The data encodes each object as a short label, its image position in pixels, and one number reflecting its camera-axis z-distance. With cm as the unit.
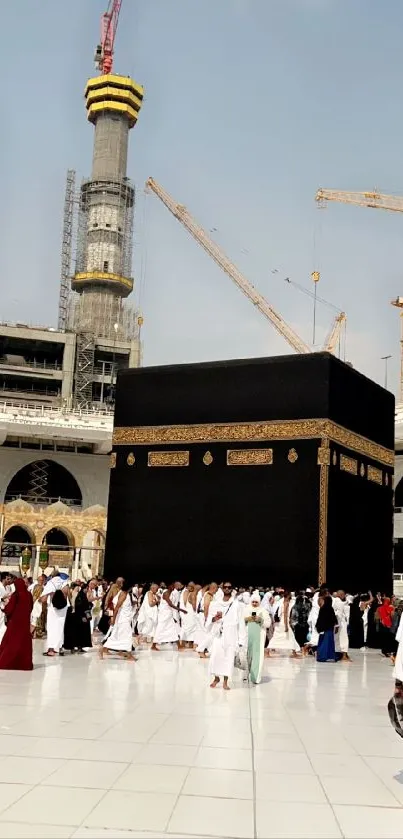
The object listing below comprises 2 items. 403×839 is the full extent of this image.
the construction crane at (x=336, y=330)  5547
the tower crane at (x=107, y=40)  5656
